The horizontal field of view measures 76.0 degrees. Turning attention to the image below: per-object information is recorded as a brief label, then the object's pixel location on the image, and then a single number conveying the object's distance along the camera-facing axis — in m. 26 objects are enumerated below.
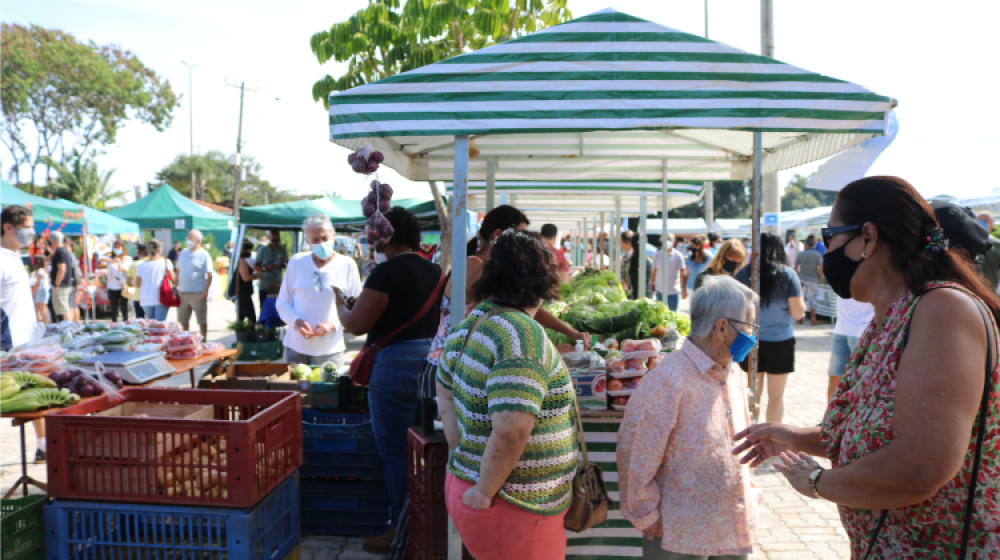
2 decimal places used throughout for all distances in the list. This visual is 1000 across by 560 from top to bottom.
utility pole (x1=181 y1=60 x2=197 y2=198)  54.28
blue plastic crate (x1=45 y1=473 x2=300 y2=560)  2.75
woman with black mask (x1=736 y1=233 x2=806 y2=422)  5.35
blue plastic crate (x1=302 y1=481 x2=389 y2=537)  4.00
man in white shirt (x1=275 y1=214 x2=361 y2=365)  5.21
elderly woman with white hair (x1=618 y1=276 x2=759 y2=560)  2.38
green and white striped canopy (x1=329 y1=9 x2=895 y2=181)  2.93
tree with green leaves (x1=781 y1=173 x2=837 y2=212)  98.31
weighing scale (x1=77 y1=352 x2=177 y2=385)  3.98
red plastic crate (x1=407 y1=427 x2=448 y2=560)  2.92
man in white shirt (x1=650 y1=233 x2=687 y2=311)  12.92
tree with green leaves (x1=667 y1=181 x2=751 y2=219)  68.38
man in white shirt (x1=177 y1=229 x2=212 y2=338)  9.88
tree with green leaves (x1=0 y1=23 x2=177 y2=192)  33.94
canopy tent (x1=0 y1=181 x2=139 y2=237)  13.22
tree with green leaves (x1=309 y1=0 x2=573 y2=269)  8.12
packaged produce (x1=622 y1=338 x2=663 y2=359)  3.31
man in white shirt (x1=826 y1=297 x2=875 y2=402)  5.39
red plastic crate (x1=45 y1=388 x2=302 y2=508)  2.75
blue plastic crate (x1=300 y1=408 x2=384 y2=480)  3.93
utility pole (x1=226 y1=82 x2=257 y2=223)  27.66
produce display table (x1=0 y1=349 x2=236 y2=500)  3.39
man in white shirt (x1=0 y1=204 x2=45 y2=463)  4.94
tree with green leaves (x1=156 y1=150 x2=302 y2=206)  55.28
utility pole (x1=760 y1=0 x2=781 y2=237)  10.19
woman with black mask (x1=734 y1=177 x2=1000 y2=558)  1.37
